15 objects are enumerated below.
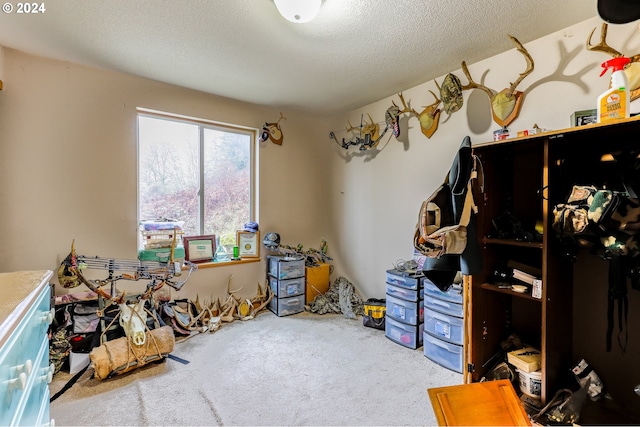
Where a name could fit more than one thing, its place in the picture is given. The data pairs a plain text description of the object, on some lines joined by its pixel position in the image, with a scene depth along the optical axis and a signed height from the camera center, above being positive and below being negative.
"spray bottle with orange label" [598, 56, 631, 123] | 1.38 +0.55
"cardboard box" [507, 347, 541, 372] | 1.72 -0.92
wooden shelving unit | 1.63 -0.42
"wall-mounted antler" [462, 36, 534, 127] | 2.22 +0.87
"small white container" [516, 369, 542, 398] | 1.69 -1.04
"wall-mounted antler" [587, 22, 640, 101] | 1.66 +0.86
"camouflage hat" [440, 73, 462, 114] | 2.56 +1.07
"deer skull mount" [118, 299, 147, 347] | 2.26 -0.92
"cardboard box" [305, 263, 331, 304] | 3.69 -0.93
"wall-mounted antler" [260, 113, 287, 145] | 3.68 +1.03
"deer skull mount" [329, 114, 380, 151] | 3.45 +0.93
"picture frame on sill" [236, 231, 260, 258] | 3.55 -0.43
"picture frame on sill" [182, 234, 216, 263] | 3.21 -0.44
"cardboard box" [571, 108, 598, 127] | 1.81 +0.61
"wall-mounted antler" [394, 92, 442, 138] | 2.79 +0.92
